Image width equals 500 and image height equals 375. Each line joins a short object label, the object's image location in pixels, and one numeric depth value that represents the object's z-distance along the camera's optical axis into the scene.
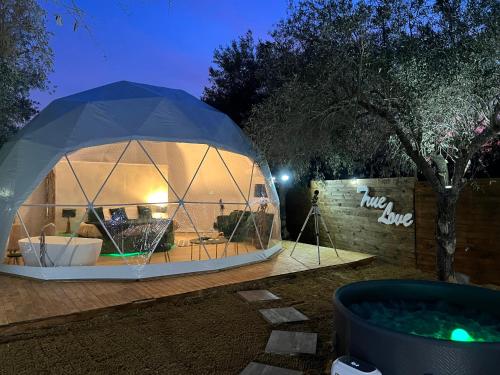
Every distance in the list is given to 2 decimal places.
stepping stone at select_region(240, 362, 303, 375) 3.34
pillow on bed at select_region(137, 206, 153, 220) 9.71
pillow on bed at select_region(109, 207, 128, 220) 7.89
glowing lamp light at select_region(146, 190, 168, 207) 11.03
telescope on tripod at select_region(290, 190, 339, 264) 8.04
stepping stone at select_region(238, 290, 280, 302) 5.54
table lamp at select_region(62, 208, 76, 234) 7.99
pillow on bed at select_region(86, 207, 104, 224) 7.49
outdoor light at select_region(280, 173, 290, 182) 9.60
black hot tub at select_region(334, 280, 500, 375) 2.55
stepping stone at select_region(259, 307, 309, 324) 4.67
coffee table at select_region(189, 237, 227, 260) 7.45
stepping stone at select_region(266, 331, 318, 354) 3.82
